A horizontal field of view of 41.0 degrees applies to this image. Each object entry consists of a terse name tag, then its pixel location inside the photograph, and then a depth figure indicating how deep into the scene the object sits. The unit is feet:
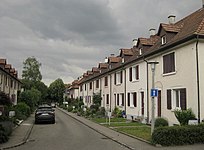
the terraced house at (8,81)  100.30
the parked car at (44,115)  79.87
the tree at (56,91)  303.68
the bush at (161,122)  57.16
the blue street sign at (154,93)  44.16
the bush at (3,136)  42.63
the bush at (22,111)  87.76
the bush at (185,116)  49.80
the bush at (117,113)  96.71
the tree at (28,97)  133.18
